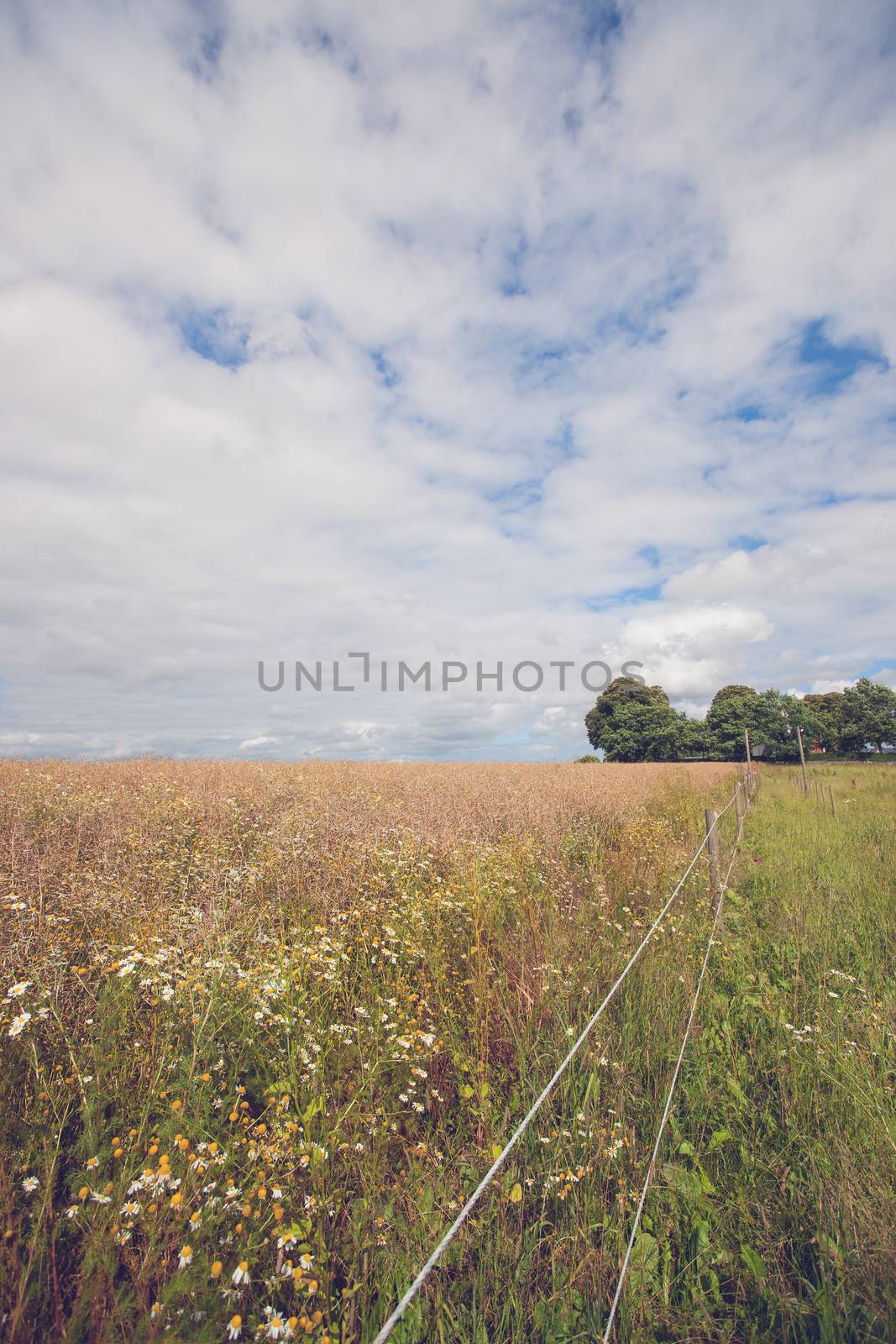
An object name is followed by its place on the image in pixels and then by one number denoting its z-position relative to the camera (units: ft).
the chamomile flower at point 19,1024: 8.27
